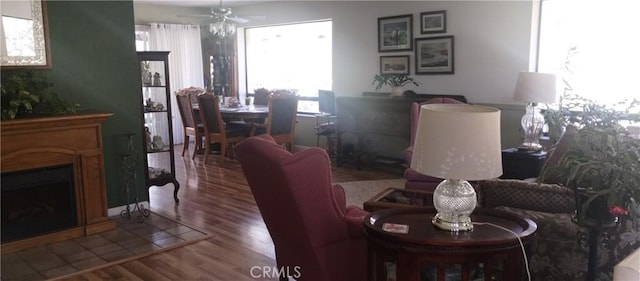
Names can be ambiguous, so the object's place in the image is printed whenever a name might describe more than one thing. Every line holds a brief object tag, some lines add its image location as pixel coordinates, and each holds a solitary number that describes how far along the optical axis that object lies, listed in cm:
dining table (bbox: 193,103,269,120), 703
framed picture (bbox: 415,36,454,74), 587
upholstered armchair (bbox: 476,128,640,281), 222
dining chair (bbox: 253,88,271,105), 824
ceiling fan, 688
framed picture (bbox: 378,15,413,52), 622
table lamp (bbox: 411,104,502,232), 188
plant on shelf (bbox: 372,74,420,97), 624
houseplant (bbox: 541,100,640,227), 193
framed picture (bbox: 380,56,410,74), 633
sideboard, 603
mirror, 377
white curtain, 849
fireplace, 366
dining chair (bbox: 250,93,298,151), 684
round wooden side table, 195
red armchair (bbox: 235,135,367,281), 230
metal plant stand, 448
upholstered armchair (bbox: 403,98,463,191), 413
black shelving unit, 481
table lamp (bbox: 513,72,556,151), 438
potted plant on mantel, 358
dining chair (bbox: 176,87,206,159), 729
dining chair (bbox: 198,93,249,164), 686
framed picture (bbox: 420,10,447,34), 586
